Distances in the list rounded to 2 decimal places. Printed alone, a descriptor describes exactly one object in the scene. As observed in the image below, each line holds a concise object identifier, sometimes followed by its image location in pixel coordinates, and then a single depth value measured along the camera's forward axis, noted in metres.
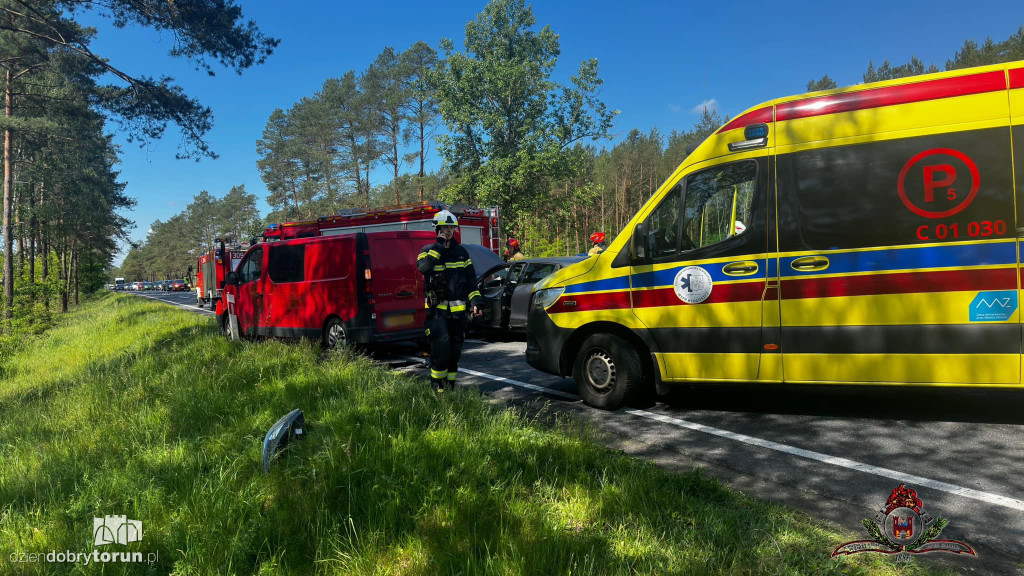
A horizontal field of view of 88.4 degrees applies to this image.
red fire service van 7.88
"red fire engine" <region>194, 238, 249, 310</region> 16.88
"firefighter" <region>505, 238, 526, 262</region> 13.40
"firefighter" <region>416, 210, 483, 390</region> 5.54
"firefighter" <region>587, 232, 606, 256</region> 10.60
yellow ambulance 3.72
